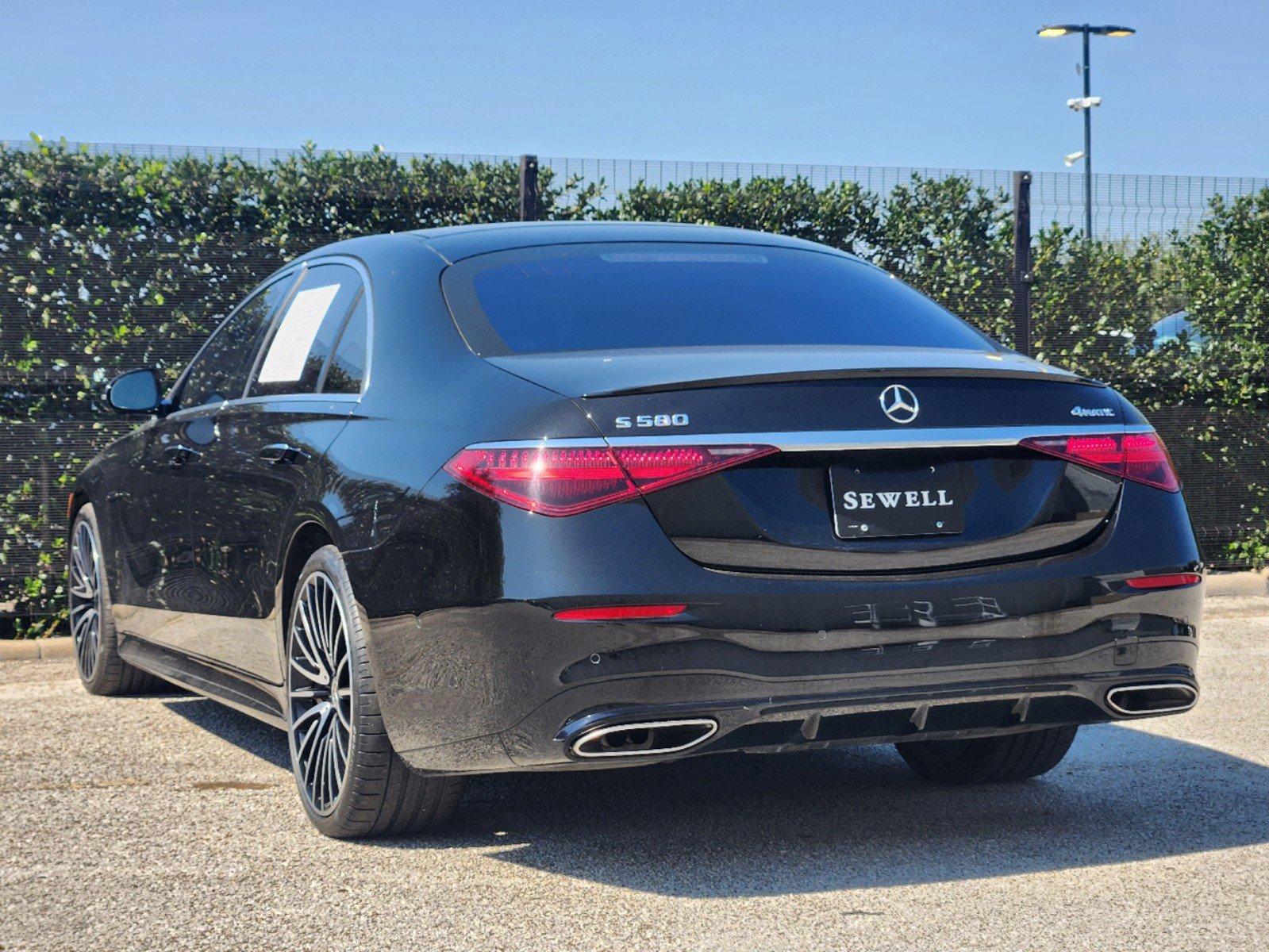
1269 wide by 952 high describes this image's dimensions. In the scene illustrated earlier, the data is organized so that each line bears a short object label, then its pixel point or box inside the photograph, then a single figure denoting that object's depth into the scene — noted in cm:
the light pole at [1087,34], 3209
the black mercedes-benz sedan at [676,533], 366
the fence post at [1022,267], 1044
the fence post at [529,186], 944
